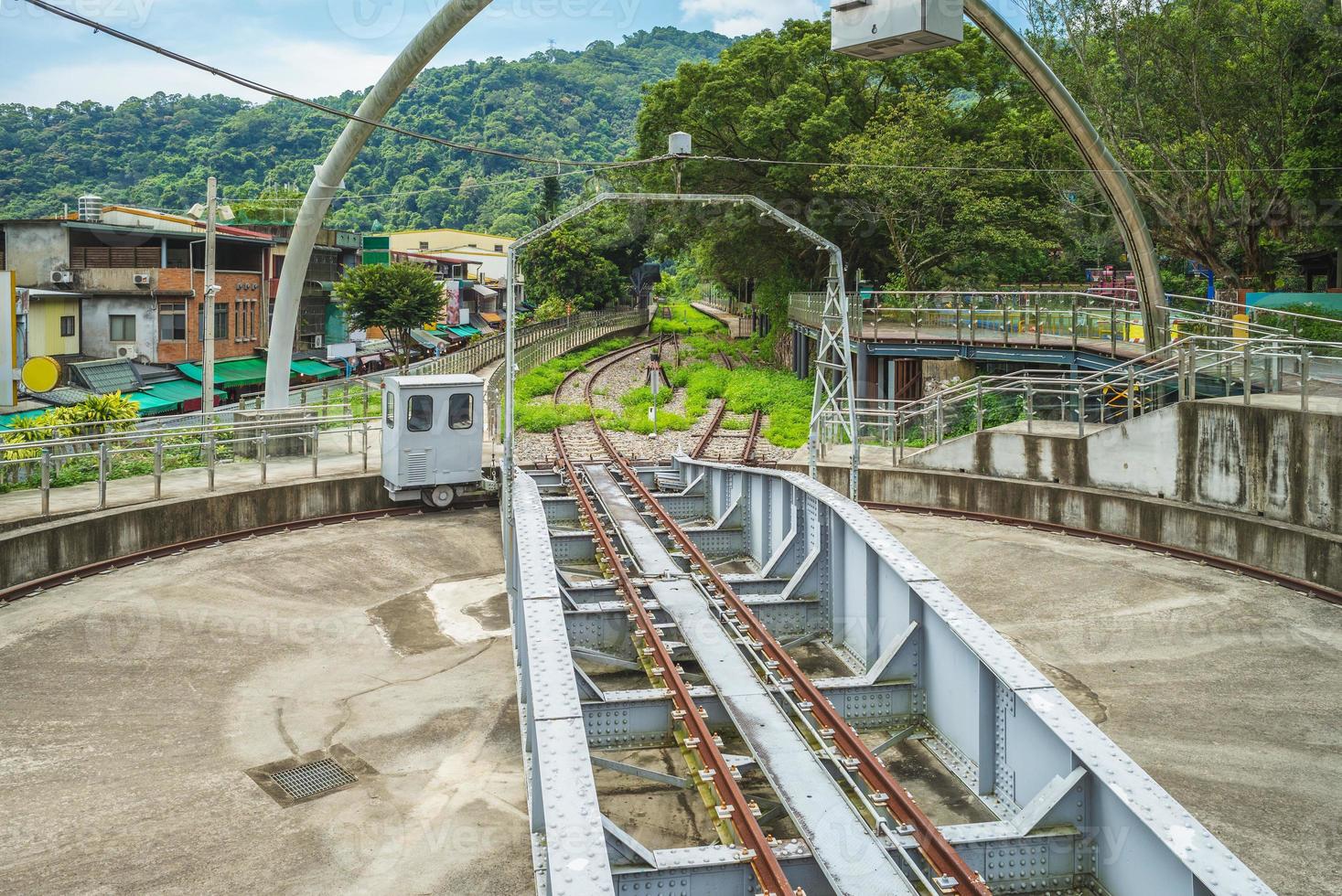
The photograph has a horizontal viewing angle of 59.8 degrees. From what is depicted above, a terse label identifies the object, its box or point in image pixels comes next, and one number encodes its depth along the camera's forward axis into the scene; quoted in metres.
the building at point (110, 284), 42.00
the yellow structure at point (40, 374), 32.47
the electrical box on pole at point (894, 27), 10.05
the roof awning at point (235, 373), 44.25
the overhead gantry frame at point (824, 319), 16.17
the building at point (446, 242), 97.81
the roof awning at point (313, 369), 53.25
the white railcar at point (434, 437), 20.14
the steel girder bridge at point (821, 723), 6.75
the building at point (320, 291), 57.47
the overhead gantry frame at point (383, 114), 15.16
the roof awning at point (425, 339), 66.75
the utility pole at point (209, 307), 25.39
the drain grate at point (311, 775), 9.20
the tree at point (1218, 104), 25.81
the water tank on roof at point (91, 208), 45.62
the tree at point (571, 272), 70.94
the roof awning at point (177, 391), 41.19
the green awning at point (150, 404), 39.69
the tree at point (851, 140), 35.72
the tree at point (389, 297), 49.97
